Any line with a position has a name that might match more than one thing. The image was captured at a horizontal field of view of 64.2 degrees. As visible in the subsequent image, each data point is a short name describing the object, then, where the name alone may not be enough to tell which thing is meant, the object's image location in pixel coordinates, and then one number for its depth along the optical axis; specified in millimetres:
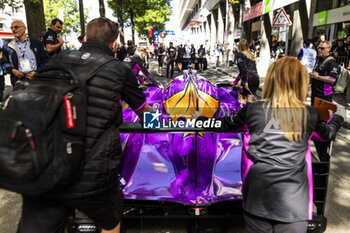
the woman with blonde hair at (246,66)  6930
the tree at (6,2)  10535
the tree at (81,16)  15491
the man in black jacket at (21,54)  5586
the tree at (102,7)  18023
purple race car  2463
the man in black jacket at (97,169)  1629
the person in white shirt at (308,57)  9094
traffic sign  9797
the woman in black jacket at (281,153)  1789
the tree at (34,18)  9047
